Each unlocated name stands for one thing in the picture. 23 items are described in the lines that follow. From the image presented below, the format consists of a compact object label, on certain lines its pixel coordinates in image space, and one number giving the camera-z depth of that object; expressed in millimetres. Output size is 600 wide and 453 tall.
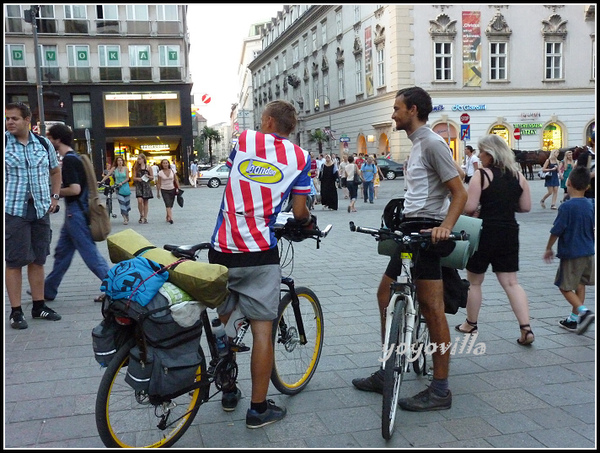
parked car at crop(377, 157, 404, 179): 36594
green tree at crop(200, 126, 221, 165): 92069
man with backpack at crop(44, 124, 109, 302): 6484
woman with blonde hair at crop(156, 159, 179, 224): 15828
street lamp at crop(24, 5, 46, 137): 18086
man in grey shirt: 3742
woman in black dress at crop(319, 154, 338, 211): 17267
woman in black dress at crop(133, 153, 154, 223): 15539
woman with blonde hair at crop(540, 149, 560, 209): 16047
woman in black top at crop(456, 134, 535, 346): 4992
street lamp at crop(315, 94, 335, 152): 45544
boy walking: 5375
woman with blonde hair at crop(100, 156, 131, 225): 15711
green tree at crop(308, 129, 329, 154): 50756
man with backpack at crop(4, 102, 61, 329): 5609
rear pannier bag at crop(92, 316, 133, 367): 3031
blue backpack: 2959
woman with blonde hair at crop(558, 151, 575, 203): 15633
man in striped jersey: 3455
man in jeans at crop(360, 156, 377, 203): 20344
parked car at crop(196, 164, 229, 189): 37312
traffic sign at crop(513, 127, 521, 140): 38272
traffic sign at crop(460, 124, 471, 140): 23564
